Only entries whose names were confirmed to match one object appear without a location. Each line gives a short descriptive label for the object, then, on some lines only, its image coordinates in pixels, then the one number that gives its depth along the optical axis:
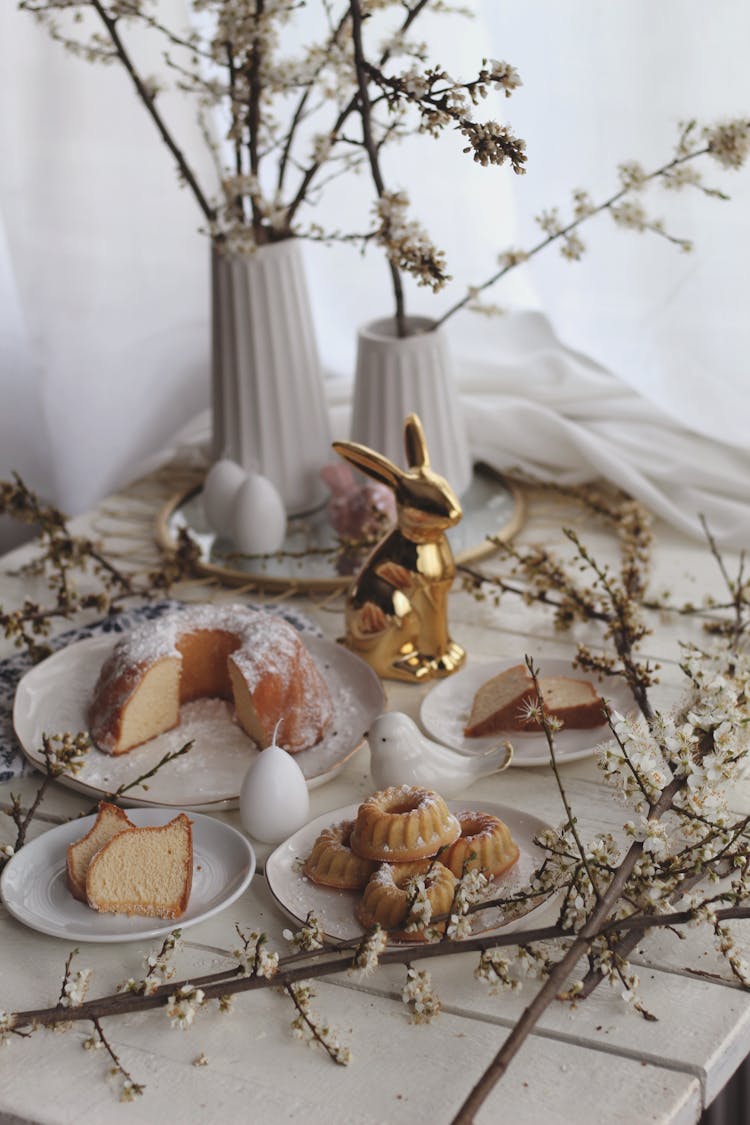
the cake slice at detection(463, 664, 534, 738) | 1.92
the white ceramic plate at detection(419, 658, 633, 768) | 1.92
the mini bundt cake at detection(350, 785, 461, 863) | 1.76
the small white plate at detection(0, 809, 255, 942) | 1.75
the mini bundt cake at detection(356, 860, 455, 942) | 1.72
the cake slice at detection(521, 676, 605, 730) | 1.92
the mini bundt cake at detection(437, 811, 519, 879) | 1.76
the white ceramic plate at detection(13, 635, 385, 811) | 1.88
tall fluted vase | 2.24
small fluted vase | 2.23
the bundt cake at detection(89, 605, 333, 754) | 1.92
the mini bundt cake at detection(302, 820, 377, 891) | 1.76
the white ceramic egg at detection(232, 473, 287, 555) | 2.21
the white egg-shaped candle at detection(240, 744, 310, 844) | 1.82
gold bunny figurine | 1.97
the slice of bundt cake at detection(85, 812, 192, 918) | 1.76
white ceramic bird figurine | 1.85
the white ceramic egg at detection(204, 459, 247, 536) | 2.24
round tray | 2.20
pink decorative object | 2.19
